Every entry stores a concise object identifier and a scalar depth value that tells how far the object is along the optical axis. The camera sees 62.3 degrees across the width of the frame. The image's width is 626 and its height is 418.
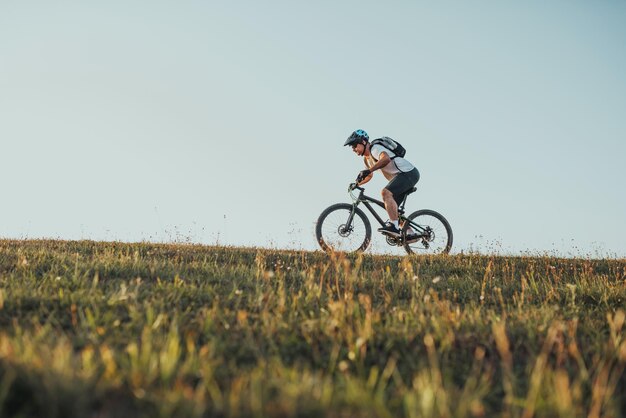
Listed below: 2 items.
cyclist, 11.46
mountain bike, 11.59
